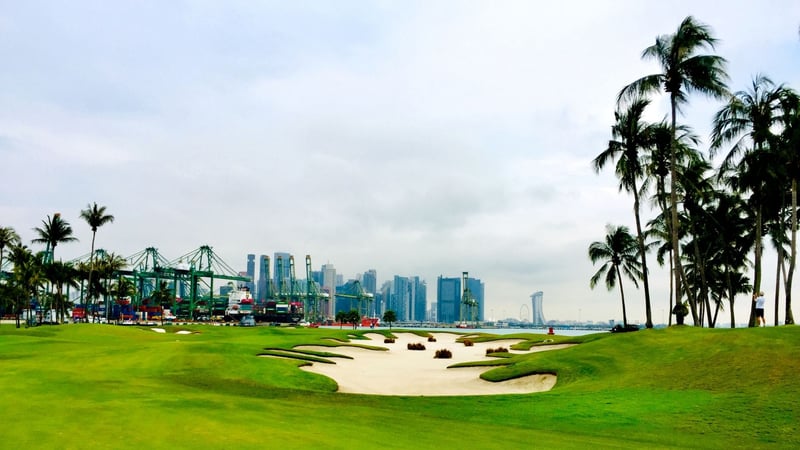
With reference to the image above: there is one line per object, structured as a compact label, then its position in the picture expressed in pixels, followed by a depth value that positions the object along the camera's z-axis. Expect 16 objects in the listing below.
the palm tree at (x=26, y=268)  95.06
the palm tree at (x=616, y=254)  69.50
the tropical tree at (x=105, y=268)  120.63
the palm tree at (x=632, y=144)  48.88
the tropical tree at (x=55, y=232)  95.81
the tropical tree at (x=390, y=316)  156.12
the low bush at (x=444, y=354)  47.81
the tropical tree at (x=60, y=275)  106.88
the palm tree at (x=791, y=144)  37.91
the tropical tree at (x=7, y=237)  88.06
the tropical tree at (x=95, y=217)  94.31
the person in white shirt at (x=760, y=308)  33.81
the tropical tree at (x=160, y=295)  194.38
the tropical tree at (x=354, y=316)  151.38
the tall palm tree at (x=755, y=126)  42.00
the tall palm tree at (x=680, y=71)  41.56
